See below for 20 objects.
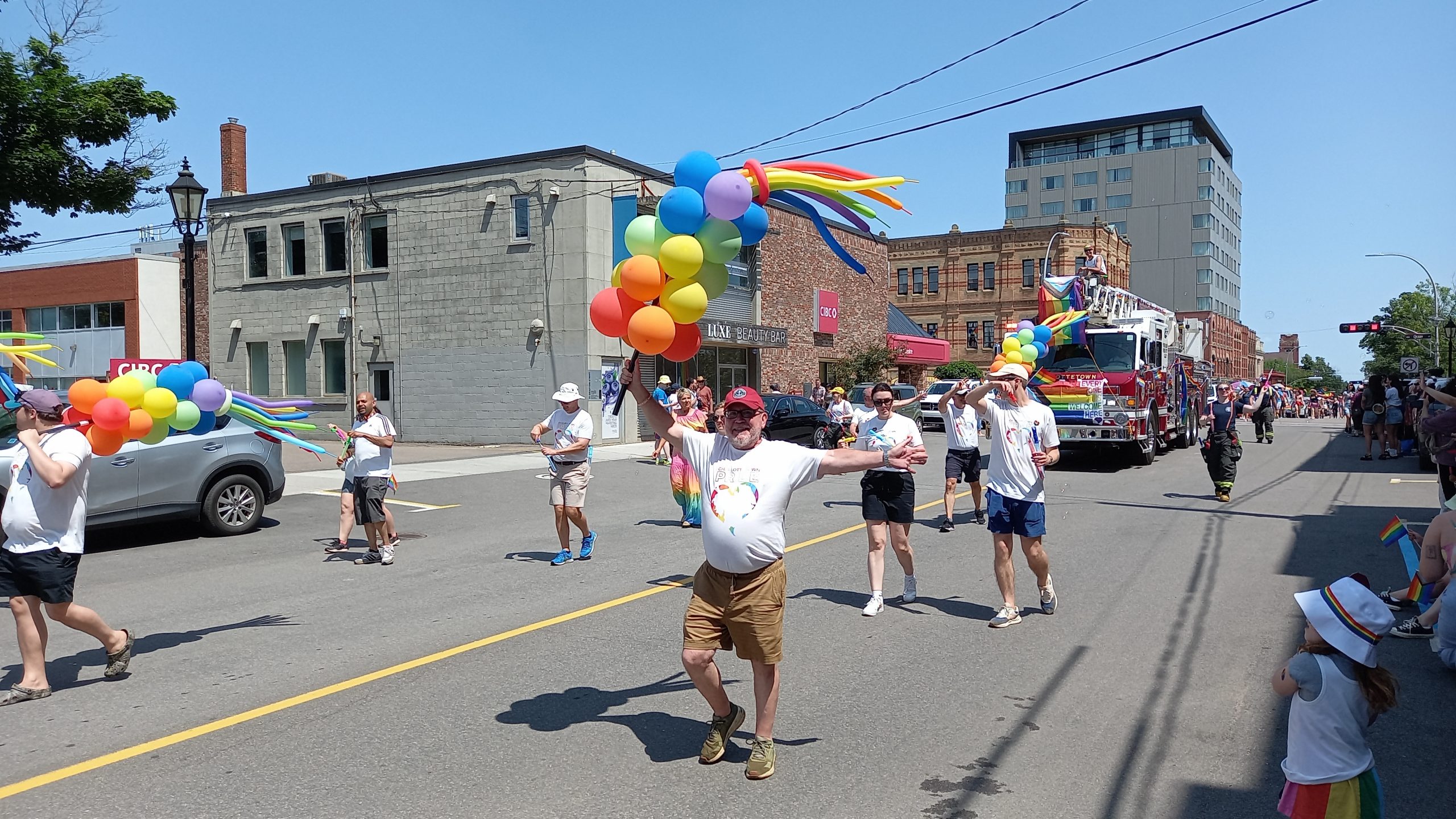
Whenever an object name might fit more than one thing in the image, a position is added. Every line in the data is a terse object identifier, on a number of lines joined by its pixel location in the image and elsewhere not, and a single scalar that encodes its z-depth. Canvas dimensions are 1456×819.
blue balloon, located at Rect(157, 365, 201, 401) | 6.21
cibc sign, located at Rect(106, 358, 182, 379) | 13.16
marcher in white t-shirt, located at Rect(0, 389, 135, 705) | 5.49
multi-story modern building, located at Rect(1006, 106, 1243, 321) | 88.19
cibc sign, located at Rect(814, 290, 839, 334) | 36.97
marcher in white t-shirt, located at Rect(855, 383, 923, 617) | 7.66
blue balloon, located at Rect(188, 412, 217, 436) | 6.55
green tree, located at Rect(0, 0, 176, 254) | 13.55
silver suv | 10.38
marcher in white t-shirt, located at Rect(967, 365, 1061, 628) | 7.26
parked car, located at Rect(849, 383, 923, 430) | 30.17
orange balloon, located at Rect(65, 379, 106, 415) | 5.72
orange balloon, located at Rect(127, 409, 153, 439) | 5.85
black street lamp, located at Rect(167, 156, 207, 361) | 13.82
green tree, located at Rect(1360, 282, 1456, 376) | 67.50
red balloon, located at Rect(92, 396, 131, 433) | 5.69
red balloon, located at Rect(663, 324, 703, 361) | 5.04
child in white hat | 3.35
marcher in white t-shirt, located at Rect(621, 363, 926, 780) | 4.51
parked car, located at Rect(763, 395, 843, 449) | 24.94
